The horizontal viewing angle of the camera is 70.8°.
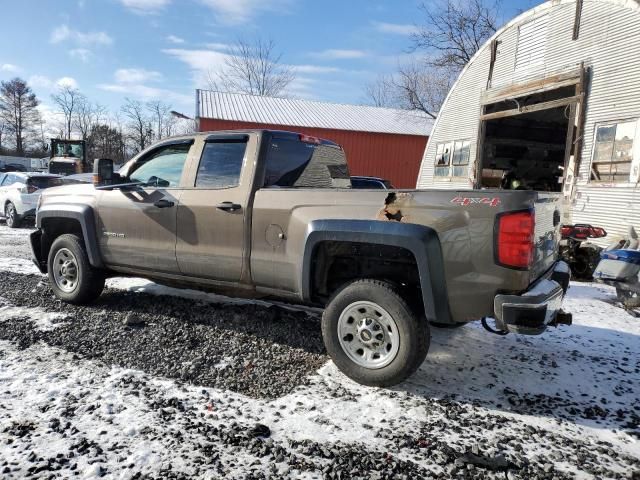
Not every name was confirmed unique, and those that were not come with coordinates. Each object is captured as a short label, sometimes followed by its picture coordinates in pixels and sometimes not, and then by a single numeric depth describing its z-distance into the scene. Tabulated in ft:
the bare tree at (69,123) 220.23
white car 41.32
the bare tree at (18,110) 227.20
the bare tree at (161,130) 198.80
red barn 72.84
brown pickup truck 10.13
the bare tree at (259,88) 153.79
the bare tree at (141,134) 196.21
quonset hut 30.73
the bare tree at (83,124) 219.61
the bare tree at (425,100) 93.66
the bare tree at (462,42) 80.48
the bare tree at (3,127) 227.40
